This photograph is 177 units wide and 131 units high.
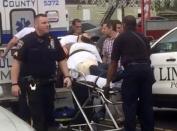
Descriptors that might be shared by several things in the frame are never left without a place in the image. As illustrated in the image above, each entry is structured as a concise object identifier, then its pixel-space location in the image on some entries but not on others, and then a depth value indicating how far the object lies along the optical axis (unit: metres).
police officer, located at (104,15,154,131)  8.05
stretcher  8.20
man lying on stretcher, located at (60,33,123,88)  8.56
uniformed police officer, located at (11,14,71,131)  7.55
